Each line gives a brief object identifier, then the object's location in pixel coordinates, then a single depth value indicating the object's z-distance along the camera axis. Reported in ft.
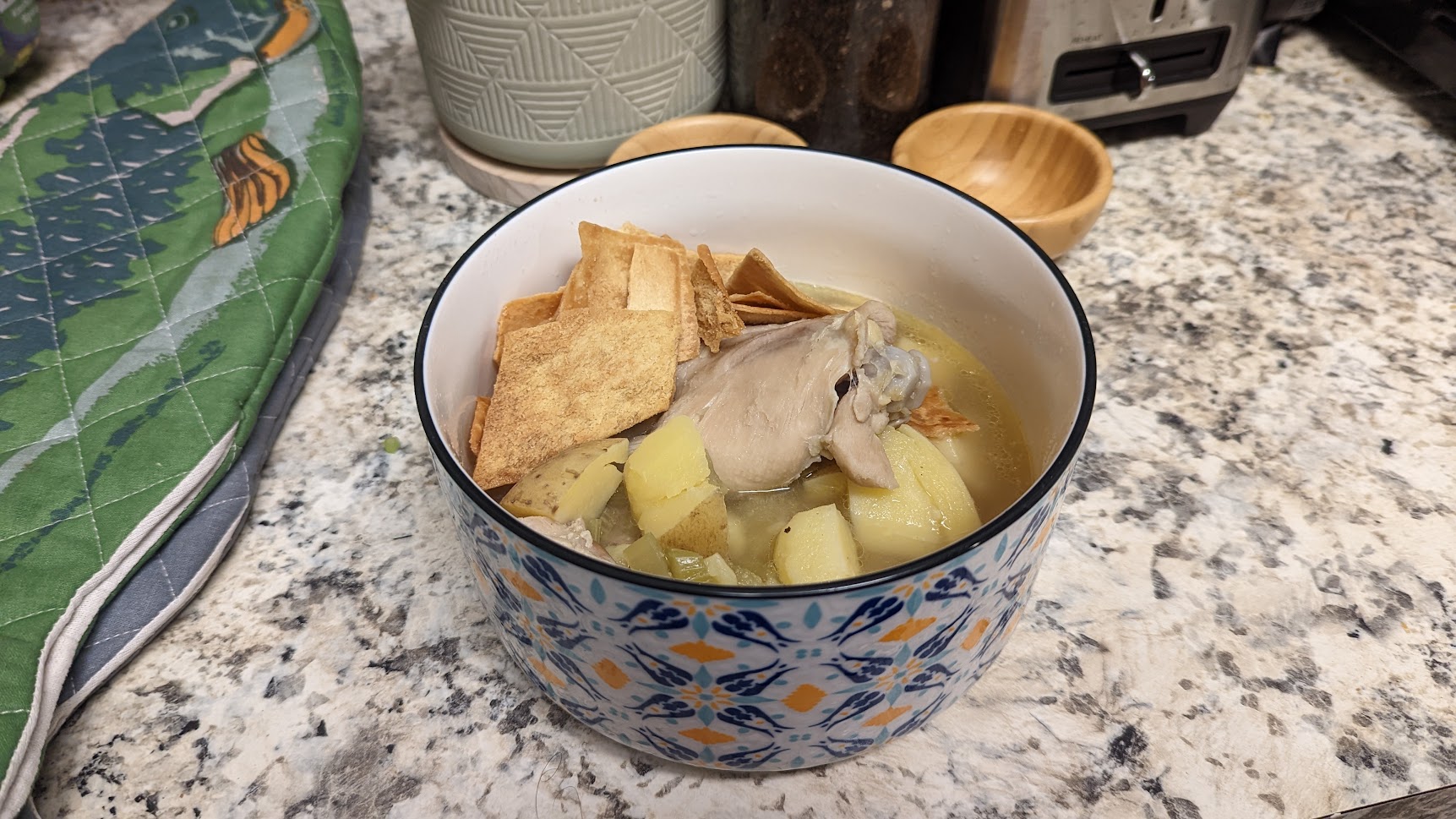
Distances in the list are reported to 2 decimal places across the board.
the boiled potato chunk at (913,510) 0.74
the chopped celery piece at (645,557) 0.68
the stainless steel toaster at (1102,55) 1.19
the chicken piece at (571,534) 0.67
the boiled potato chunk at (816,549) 0.70
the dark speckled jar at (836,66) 1.13
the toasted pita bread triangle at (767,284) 0.86
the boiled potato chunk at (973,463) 0.81
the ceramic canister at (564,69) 1.09
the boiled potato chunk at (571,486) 0.72
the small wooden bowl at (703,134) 1.16
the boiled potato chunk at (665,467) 0.74
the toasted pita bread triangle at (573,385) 0.77
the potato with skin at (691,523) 0.71
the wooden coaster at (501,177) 1.26
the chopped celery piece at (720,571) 0.68
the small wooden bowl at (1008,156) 1.17
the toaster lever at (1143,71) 1.24
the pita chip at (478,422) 0.79
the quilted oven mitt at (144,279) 0.80
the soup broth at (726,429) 0.73
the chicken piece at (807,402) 0.78
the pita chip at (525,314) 0.83
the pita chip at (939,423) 0.84
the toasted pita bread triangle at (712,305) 0.87
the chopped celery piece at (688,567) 0.68
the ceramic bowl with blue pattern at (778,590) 0.55
